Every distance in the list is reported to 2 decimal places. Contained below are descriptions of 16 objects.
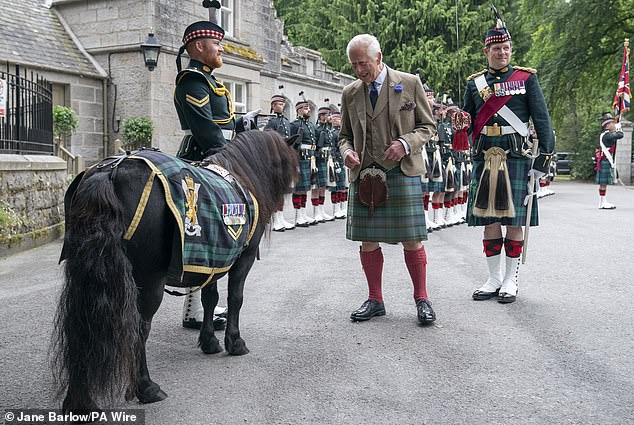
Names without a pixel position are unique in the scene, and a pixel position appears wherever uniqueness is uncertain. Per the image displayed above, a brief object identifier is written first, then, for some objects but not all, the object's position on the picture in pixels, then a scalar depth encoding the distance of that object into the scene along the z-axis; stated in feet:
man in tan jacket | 15.97
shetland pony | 9.61
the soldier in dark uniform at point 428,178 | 36.47
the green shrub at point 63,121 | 42.80
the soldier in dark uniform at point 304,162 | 38.25
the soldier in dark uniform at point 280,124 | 35.63
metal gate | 28.73
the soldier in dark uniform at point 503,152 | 18.24
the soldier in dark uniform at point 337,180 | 42.98
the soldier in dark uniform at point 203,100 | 13.97
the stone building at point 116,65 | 47.29
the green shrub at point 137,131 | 46.65
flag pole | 57.57
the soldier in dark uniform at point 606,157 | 50.37
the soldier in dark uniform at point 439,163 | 37.24
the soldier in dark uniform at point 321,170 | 40.93
